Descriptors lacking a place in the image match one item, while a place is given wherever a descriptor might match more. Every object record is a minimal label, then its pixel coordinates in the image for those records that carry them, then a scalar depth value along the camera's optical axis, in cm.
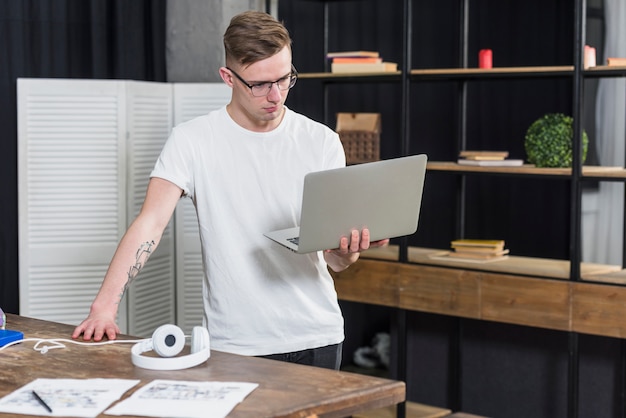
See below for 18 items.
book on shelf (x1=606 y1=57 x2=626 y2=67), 380
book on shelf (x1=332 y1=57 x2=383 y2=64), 454
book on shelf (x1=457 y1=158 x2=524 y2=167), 417
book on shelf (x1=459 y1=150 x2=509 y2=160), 423
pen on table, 186
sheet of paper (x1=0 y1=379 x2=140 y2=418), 185
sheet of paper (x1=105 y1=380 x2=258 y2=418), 182
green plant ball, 406
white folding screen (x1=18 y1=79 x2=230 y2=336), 423
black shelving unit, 385
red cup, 424
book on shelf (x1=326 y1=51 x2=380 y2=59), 457
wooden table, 190
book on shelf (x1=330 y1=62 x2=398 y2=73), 448
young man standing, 249
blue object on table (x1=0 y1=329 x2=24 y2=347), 236
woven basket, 464
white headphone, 214
